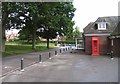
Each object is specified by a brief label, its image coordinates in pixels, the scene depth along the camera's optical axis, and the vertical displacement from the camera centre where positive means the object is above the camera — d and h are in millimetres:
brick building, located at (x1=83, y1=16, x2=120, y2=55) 14835 +434
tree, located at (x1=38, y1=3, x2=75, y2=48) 15296 +3800
